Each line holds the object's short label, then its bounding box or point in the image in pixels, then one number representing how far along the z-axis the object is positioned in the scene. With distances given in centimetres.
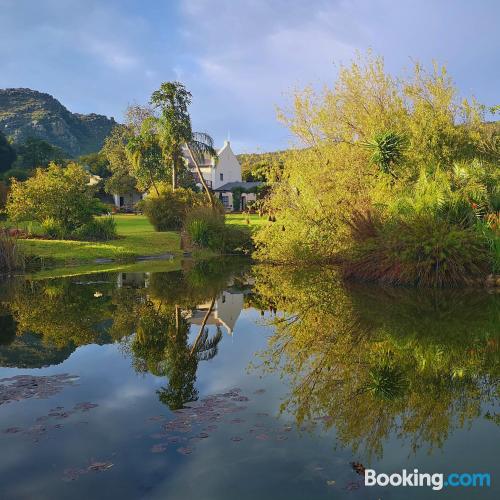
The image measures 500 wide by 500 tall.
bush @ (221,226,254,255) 3033
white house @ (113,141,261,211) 7238
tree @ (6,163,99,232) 3033
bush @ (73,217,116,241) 3141
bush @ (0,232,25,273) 2262
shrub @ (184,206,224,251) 3035
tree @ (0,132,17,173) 7494
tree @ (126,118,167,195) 4994
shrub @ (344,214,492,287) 1609
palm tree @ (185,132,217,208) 4444
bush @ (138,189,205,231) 3963
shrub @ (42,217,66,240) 3072
